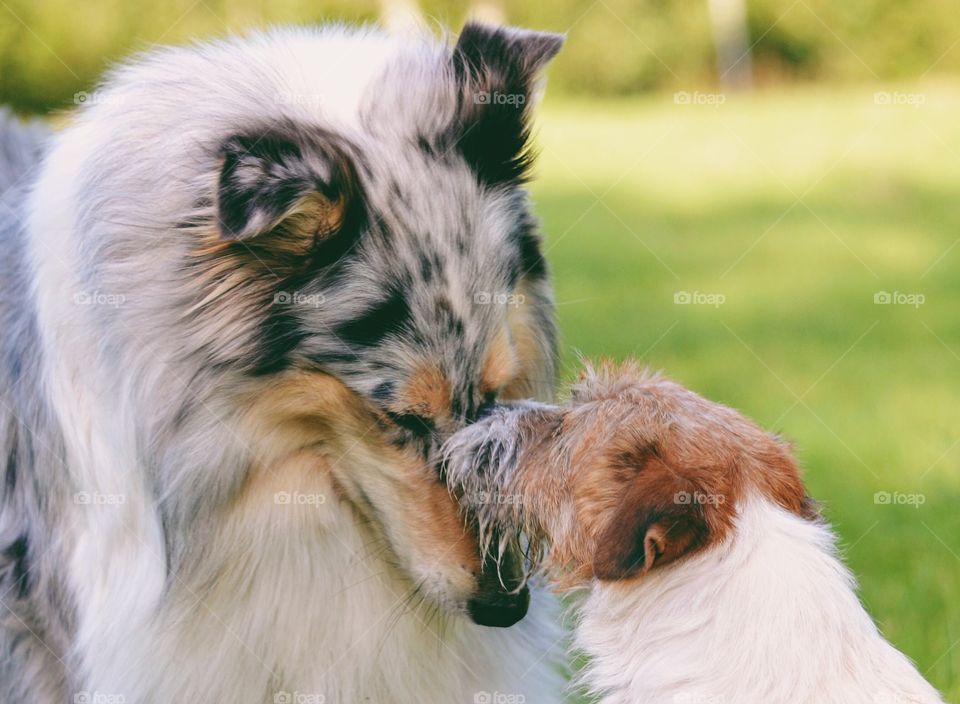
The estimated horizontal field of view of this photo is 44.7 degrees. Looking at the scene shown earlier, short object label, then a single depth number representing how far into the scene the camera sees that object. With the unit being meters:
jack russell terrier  2.83
